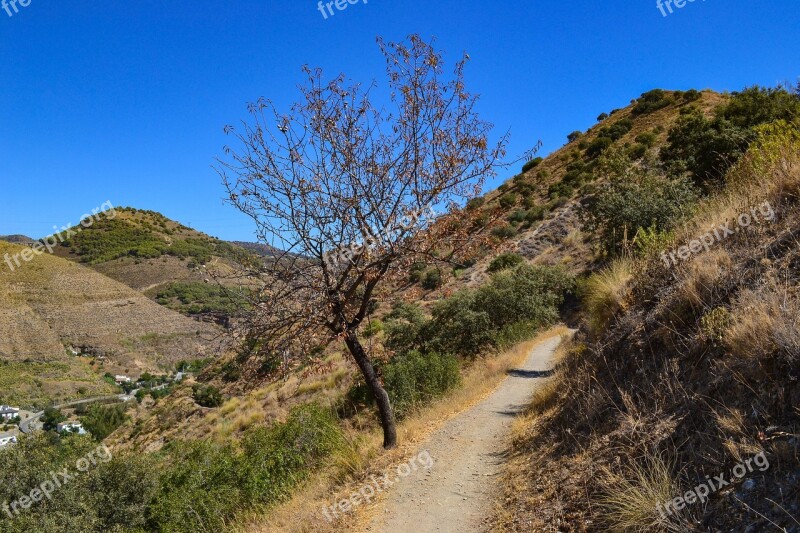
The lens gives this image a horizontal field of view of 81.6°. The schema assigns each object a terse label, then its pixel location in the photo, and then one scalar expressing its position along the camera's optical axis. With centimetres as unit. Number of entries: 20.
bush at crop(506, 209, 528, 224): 3972
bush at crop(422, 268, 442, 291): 2332
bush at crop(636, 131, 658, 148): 3764
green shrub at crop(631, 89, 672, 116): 4641
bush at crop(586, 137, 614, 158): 4341
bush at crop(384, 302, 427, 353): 2144
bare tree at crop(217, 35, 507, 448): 645
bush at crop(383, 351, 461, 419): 1360
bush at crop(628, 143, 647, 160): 3638
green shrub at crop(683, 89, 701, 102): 4422
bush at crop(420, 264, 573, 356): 2056
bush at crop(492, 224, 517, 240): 3605
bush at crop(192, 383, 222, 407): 2908
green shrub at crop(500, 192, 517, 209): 3951
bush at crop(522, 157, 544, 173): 5172
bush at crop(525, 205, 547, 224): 3844
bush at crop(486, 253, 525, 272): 3100
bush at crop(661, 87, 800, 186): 2205
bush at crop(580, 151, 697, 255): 1827
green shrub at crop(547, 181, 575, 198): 3881
